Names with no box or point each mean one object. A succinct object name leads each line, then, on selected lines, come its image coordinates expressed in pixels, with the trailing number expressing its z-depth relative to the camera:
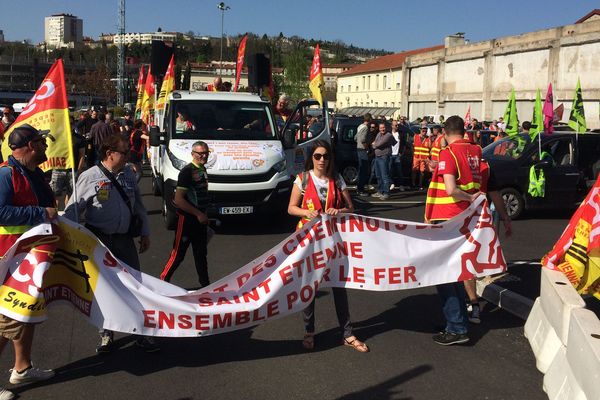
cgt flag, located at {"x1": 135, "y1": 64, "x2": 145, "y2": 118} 27.05
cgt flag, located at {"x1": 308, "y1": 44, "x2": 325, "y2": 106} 14.70
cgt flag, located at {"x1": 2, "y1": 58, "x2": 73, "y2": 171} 4.89
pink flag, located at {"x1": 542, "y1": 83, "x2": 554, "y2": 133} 11.42
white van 9.75
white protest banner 4.23
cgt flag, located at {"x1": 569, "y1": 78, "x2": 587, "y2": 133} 11.18
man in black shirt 6.11
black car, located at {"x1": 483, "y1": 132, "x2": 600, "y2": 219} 11.66
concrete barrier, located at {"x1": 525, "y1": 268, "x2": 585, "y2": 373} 4.12
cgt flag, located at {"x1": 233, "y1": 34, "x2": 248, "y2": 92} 19.09
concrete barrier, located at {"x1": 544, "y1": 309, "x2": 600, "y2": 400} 3.29
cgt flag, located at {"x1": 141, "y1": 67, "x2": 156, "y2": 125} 20.80
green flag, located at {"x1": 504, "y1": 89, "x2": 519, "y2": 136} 12.41
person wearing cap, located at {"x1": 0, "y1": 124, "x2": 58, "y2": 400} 4.14
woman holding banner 5.07
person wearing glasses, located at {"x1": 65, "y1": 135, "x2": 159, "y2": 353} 4.89
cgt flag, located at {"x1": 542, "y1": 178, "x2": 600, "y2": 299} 4.62
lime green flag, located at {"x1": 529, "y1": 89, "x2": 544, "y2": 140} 11.11
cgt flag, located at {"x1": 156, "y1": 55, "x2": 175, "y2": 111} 15.58
